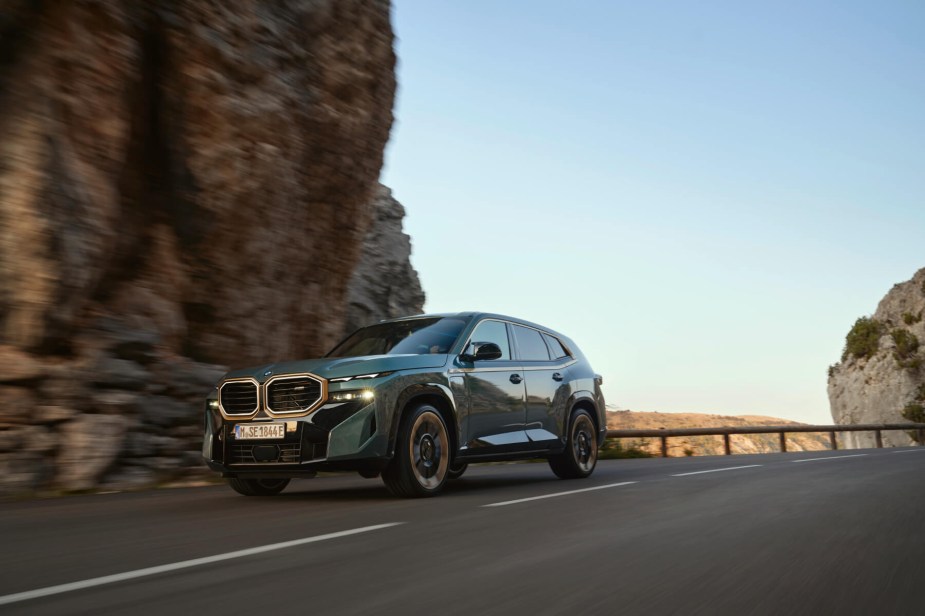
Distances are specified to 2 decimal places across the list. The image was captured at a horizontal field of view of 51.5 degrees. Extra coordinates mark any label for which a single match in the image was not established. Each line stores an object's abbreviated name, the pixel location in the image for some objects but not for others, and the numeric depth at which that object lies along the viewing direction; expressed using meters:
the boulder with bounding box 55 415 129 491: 10.55
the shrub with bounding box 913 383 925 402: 47.72
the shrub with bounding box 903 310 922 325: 52.03
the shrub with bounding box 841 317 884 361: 54.00
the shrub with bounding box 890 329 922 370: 49.34
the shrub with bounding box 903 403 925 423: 46.50
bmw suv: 8.23
